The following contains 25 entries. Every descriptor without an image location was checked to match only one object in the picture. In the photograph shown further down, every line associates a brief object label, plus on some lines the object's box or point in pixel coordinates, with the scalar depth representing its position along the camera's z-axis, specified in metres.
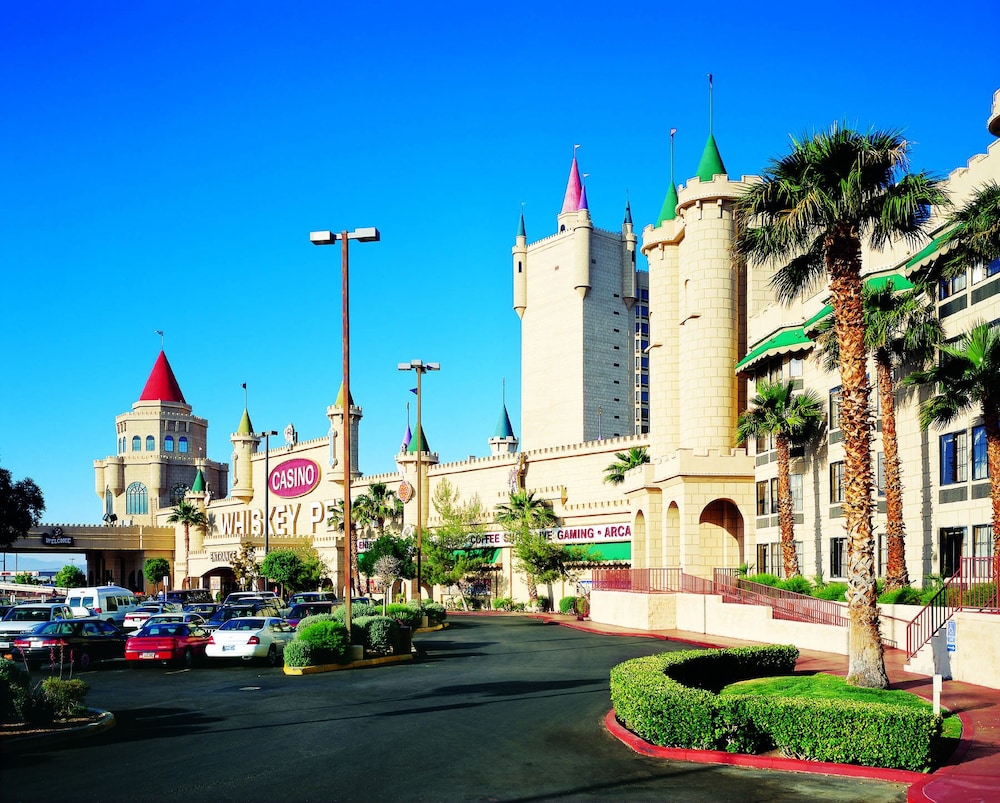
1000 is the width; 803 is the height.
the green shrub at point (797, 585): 36.38
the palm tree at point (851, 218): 20.66
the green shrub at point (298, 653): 26.61
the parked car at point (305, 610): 37.56
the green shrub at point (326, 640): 27.17
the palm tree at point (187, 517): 108.88
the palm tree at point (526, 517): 66.12
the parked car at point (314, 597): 51.41
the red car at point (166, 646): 29.92
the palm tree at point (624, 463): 59.41
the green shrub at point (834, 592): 32.56
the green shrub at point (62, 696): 16.94
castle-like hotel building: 33.12
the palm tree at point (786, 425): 39.00
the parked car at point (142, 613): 42.97
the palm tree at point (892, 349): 30.22
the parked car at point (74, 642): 29.36
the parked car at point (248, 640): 29.28
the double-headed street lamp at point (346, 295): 28.44
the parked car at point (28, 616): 33.09
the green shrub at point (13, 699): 16.45
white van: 44.78
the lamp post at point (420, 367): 45.62
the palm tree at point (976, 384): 26.03
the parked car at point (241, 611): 39.93
